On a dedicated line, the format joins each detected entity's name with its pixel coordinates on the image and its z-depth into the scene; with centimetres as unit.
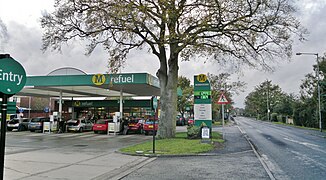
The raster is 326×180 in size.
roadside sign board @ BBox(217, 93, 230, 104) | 1616
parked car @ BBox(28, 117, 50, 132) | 2718
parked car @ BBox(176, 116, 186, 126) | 4467
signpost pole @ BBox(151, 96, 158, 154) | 1252
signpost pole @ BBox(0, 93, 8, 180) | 375
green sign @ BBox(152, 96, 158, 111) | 1252
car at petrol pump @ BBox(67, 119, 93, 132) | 2717
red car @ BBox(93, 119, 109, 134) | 2550
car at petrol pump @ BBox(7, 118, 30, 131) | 2908
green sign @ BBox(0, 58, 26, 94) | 371
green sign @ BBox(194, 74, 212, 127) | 1866
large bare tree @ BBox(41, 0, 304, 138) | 1477
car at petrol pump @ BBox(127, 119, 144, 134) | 2562
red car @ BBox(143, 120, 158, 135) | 2425
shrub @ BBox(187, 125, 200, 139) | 1738
